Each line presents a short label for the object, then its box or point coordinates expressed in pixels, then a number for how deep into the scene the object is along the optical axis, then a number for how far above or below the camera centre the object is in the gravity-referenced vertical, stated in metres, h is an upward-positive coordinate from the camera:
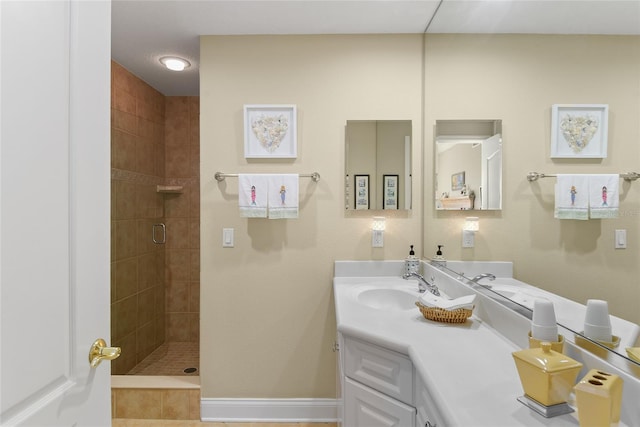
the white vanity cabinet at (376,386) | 1.13 -0.62
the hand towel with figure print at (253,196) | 2.05 +0.09
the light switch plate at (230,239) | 2.15 -0.18
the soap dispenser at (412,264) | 2.08 -0.32
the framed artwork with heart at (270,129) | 2.13 +0.50
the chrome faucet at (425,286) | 1.70 -0.39
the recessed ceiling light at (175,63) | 2.42 +1.06
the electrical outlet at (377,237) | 2.14 -0.16
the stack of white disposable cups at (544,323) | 0.92 -0.30
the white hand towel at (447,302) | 1.32 -0.36
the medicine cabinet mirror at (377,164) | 2.12 +0.29
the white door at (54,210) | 0.60 +0.00
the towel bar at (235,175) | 2.11 +0.22
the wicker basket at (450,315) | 1.32 -0.40
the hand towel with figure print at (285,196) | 2.05 +0.09
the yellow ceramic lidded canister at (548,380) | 0.74 -0.37
